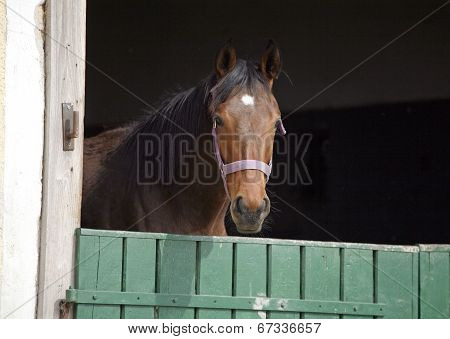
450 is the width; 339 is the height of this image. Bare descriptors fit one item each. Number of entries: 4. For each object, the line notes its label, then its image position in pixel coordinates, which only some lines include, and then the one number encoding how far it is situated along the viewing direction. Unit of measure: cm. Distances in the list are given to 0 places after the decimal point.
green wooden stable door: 699
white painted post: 662
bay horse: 771
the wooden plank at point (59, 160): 677
